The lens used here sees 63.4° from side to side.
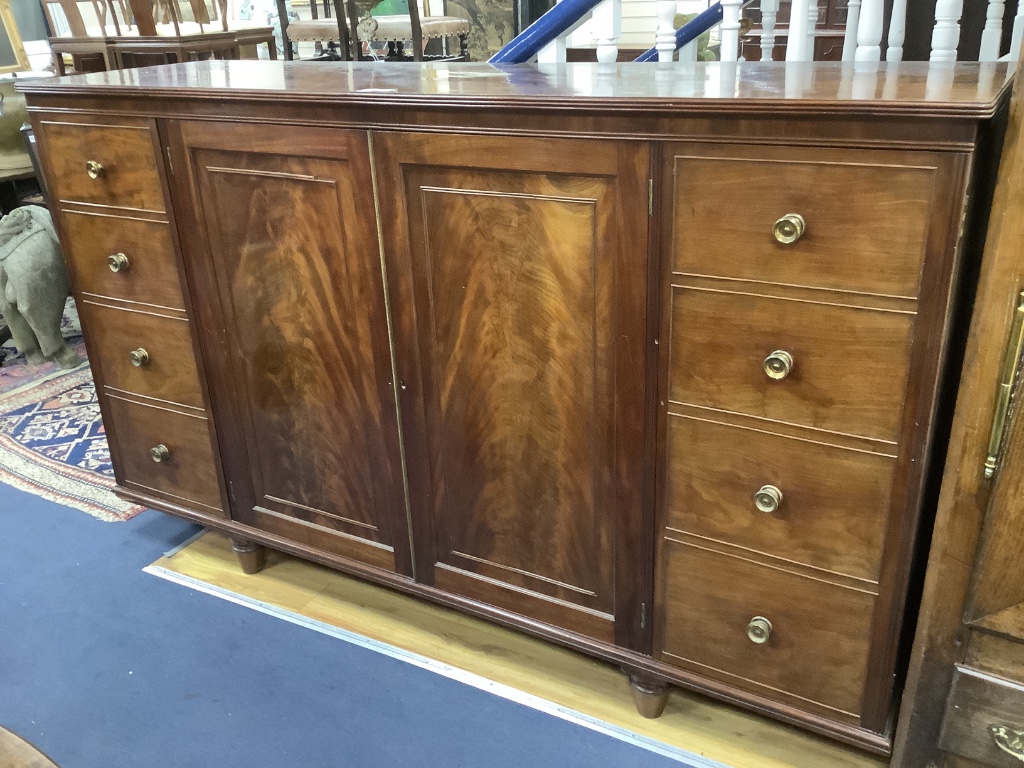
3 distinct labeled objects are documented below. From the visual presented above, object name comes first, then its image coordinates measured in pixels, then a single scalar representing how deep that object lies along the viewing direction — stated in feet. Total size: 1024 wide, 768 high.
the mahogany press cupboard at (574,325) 3.41
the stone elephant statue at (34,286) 9.29
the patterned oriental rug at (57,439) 7.20
